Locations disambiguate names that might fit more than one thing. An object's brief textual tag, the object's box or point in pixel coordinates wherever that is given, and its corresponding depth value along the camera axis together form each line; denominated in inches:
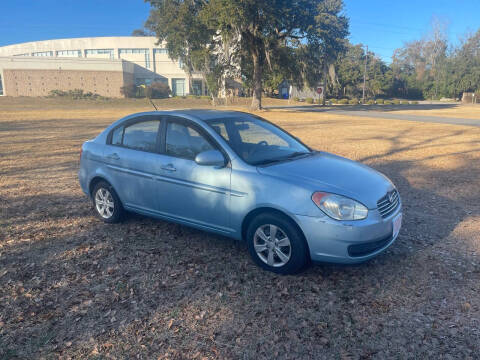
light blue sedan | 137.8
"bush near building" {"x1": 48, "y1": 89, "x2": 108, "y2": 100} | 2401.6
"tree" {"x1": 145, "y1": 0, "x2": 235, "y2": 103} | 1146.7
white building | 2605.8
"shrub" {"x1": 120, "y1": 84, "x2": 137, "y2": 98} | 2657.5
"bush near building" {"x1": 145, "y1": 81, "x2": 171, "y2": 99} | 2481.5
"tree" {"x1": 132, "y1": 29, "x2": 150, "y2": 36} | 3540.8
